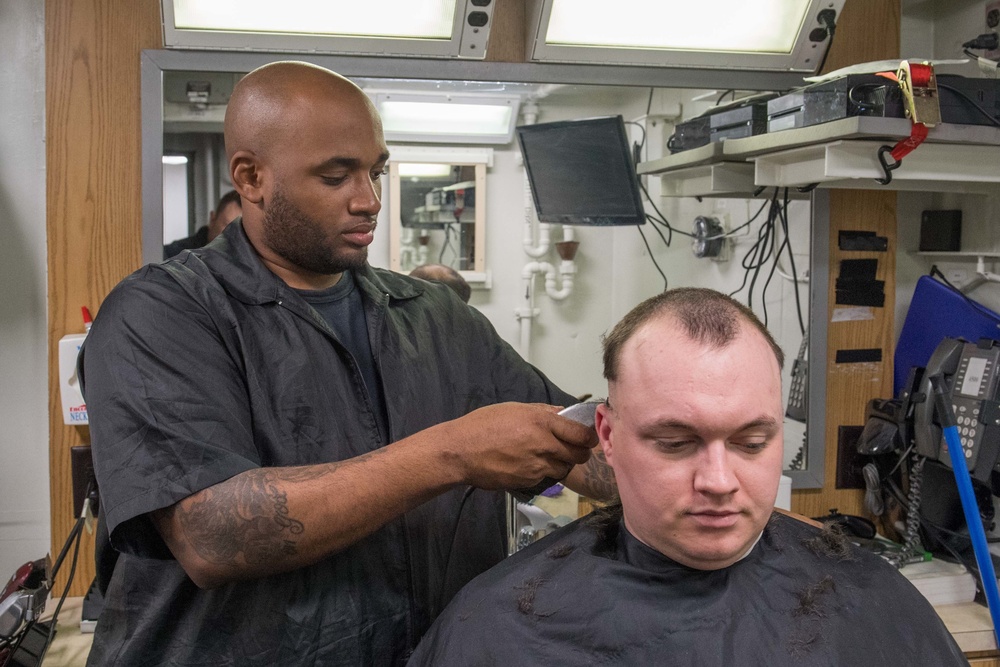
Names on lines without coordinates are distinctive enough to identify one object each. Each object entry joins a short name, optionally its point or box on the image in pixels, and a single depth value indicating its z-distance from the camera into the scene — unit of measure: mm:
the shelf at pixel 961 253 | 2590
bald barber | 1318
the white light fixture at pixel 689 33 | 2580
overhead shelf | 2062
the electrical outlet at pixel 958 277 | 2764
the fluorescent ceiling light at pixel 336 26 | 2391
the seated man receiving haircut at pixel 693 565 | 1276
